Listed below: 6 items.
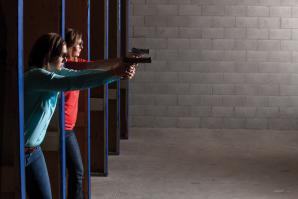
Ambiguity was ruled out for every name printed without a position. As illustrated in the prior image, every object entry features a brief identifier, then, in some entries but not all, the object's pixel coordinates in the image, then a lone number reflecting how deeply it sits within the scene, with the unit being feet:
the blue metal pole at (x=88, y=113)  15.84
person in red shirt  14.10
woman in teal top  9.84
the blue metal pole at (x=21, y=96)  8.39
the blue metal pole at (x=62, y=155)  12.32
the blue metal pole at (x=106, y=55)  19.92
